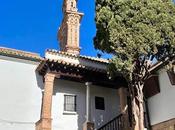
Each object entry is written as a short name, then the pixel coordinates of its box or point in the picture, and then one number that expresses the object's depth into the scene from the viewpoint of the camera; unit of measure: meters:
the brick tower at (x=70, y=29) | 12.19
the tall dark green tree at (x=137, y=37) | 7.04
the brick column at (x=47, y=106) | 7.98
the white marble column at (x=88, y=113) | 8.61
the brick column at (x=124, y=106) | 8.80
